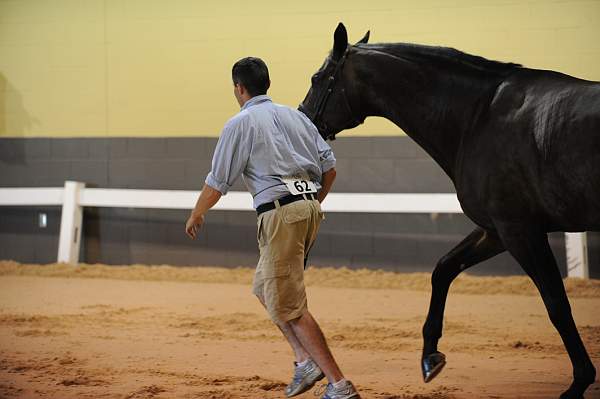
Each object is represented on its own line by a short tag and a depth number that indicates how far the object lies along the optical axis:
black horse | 8.00
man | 7.75
